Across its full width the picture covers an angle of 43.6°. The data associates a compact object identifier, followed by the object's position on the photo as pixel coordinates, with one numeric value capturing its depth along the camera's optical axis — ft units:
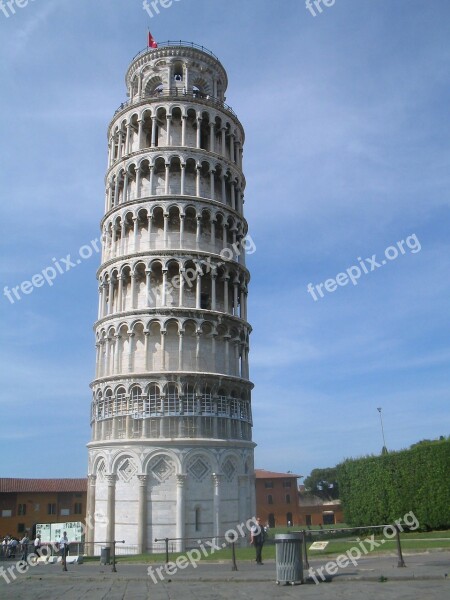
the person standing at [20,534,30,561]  100.01
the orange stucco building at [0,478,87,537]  235.81
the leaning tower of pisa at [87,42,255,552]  116.67
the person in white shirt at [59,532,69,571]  79.92
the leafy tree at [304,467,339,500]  341.62
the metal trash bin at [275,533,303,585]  51.87
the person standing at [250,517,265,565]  71.82
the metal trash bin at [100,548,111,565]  87.45
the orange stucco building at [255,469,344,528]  282.56
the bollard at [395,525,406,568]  58.10
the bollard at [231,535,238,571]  65.05
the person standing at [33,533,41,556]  106.78
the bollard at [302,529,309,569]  57.79
